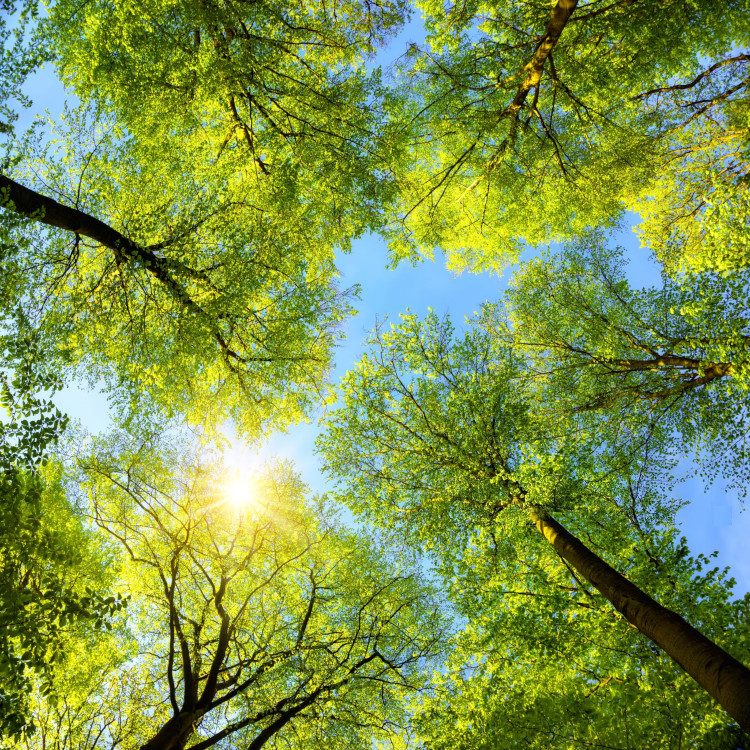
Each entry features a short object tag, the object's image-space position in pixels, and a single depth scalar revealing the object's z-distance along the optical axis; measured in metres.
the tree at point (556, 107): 10.07
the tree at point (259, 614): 8.98
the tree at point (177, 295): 8.25
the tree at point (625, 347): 9.16
